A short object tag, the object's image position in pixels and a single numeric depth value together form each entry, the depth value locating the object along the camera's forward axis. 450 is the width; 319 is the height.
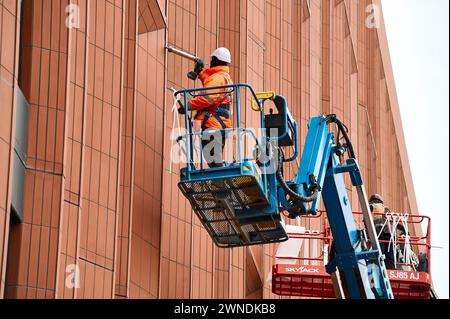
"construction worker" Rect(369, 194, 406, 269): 28.14
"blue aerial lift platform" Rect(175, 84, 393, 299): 18.97
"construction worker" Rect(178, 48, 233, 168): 19.41
